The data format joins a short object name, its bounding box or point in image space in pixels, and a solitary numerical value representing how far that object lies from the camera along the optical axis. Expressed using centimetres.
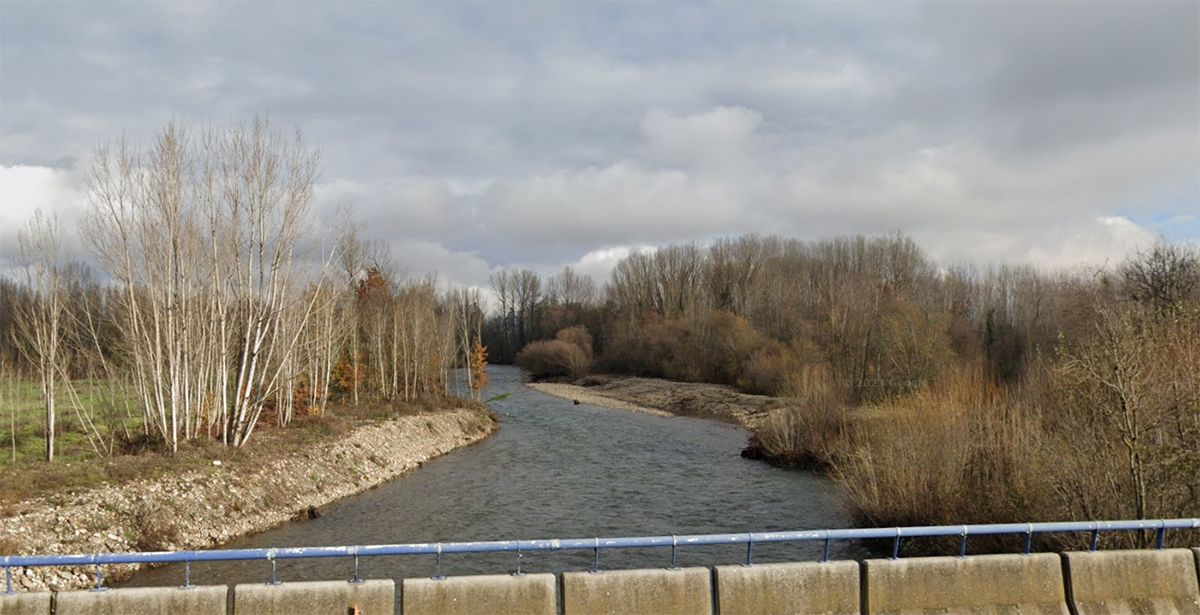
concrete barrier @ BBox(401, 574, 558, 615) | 707
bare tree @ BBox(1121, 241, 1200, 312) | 3288
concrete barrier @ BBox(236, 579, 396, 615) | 692
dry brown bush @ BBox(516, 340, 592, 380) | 7712
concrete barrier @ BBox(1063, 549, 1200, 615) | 786
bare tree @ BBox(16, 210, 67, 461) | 1908
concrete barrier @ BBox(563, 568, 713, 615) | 723
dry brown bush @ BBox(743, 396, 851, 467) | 2684
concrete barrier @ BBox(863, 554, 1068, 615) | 762
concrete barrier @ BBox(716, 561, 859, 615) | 745
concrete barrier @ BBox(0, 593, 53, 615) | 687
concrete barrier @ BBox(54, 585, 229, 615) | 690
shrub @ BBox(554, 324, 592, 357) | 8426
